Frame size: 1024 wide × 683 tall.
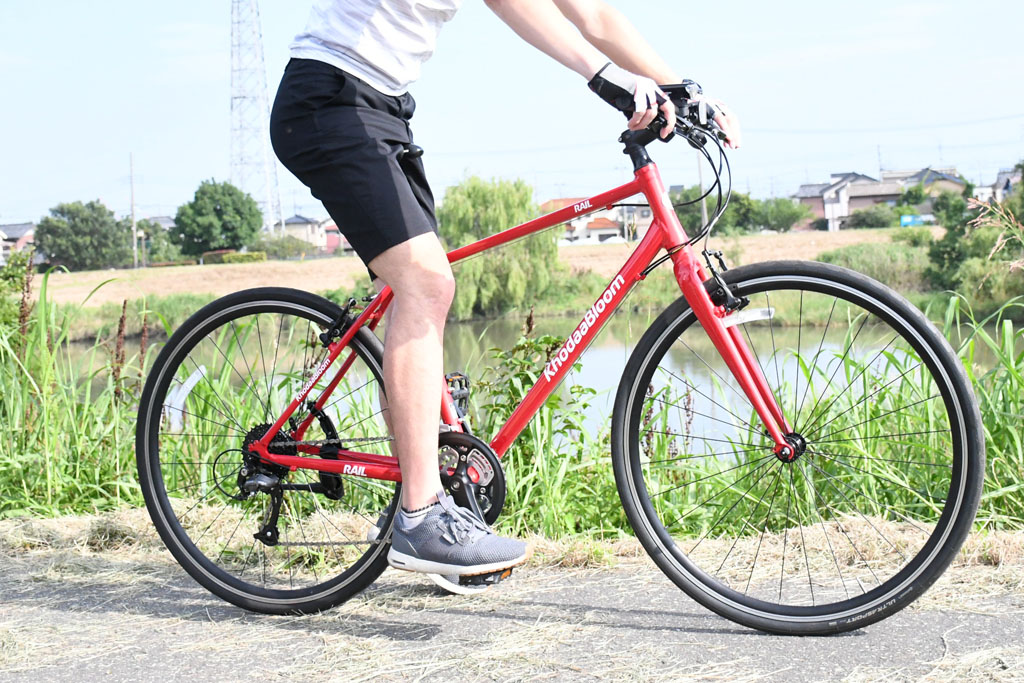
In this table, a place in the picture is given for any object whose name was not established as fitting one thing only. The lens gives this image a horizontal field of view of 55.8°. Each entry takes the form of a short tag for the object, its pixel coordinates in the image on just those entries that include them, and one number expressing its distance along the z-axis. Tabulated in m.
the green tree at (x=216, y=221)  79.31
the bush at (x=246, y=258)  62.01
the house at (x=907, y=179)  87.45
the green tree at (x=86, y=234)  52.78
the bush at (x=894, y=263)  36.28
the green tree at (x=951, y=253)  30.83
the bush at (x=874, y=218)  71.72
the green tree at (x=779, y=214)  80.32
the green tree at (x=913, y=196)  72.15
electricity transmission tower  56.15
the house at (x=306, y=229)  89.44
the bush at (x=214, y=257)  66.06
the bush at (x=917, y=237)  39.79
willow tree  34.31
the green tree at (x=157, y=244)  66.94
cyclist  2.14
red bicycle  2.18
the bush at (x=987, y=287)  18.76
